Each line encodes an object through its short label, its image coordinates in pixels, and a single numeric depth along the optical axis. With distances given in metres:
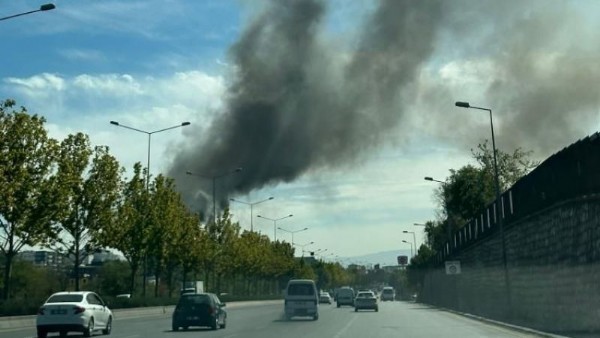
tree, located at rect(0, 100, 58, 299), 40.03
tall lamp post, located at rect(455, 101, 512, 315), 39.72
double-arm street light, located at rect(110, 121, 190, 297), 61.69
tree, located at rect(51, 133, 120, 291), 50.59
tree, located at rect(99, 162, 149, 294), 56.88
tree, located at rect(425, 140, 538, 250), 97.94
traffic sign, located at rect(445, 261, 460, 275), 54.88
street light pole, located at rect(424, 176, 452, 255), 63.78
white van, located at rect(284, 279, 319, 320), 45.00
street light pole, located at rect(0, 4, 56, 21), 25.69
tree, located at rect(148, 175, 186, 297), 63.09
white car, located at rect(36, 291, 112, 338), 29.06
